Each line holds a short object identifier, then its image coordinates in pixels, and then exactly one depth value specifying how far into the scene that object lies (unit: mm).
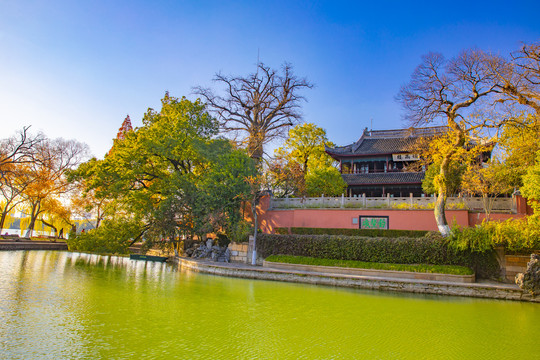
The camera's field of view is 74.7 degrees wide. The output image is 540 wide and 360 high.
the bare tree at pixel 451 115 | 14035
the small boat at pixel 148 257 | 19098
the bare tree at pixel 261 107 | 25109
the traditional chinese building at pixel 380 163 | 28109
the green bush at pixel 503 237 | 12258
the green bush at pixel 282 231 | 18297
